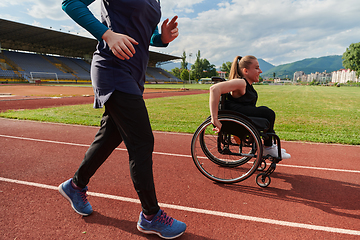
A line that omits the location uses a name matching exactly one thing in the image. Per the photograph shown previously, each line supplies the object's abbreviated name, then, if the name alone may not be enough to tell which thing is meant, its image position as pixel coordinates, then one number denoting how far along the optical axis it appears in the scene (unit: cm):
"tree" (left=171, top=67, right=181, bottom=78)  11656
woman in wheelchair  263
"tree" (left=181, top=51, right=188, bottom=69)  9465
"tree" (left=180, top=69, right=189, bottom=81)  8425
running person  150
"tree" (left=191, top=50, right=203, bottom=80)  10060
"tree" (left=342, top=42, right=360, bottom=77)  6288
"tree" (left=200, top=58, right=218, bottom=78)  10226
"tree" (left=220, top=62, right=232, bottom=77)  11247
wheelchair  256
